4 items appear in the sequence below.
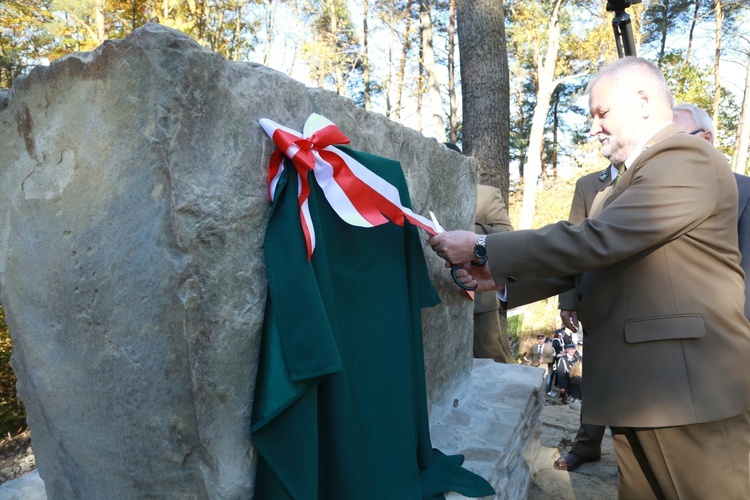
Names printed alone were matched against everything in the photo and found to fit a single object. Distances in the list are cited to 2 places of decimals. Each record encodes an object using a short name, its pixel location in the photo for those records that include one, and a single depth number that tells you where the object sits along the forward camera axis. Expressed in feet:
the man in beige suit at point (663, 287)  5.66
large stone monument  4.24
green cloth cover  4.64
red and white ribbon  4.87
